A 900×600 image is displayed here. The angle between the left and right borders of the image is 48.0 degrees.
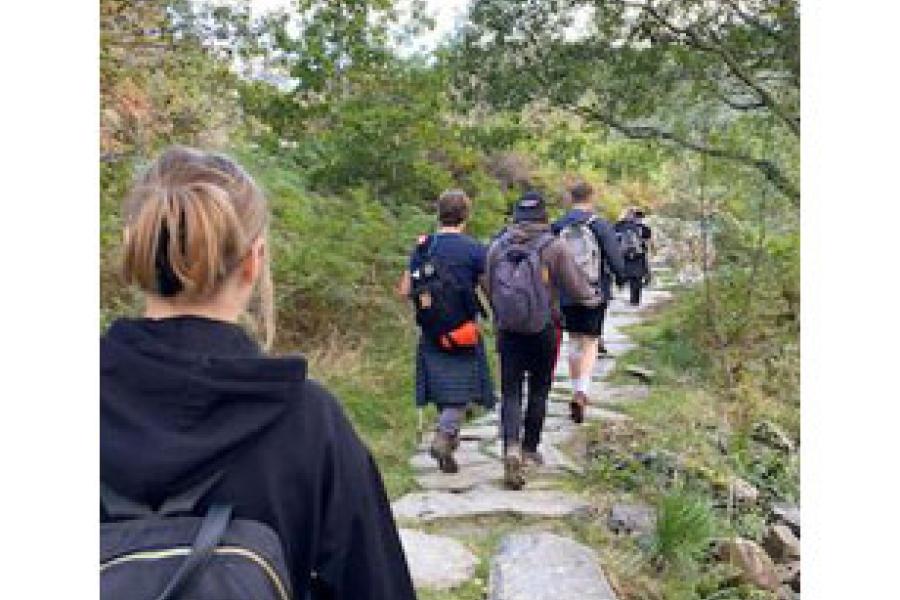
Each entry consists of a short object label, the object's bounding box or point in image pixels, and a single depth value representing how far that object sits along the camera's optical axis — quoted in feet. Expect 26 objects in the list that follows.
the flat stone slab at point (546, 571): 9.39
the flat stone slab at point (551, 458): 14.49
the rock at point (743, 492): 14.65
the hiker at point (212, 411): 3.41
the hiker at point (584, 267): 15.83
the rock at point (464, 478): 13.73
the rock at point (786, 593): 11.64
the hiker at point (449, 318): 12.81
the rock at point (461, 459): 14.73
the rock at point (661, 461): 14.87
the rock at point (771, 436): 17.98
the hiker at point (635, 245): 25.73
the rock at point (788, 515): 14.44
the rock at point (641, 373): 21.89
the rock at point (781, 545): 13.44
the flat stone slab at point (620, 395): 19.42
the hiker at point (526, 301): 12.53
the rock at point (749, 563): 11.91
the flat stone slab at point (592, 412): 17.57
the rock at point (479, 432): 16.35
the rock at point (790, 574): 12.06
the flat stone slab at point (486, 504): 12.45
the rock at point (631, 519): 12.53
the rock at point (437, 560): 10.27
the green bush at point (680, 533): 11.45
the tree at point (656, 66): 17.69
